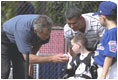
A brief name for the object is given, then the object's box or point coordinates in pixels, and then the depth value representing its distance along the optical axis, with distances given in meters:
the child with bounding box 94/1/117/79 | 7.06
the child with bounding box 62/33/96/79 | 8.01
